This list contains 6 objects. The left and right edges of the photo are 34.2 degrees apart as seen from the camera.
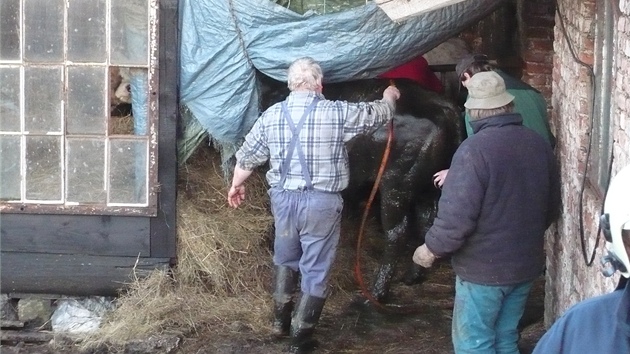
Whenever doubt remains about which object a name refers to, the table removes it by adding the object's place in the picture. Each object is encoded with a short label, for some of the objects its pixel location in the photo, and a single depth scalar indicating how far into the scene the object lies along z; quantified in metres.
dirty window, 6.54
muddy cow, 7.08
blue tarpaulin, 6.38
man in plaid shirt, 5.94
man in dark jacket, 5.07
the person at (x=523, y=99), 6.10
